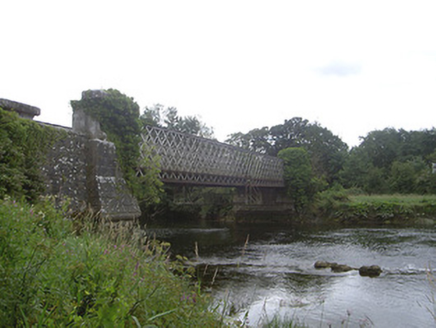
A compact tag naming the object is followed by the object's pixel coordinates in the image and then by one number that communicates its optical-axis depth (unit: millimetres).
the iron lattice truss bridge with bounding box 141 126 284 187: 22234
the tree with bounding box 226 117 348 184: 59969
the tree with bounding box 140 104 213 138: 54750
